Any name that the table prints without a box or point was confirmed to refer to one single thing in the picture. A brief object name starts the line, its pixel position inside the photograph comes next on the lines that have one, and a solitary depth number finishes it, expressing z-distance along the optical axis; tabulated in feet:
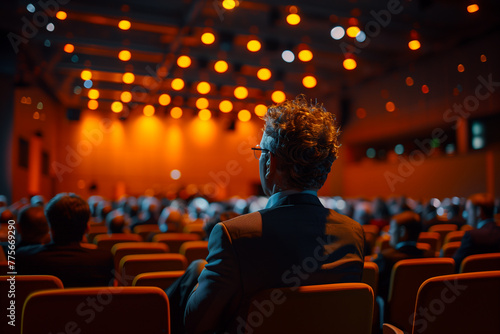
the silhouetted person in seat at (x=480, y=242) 10.41
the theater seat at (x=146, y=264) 9.08
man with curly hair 4.46
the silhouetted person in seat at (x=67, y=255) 7.56
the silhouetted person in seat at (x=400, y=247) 9.72
